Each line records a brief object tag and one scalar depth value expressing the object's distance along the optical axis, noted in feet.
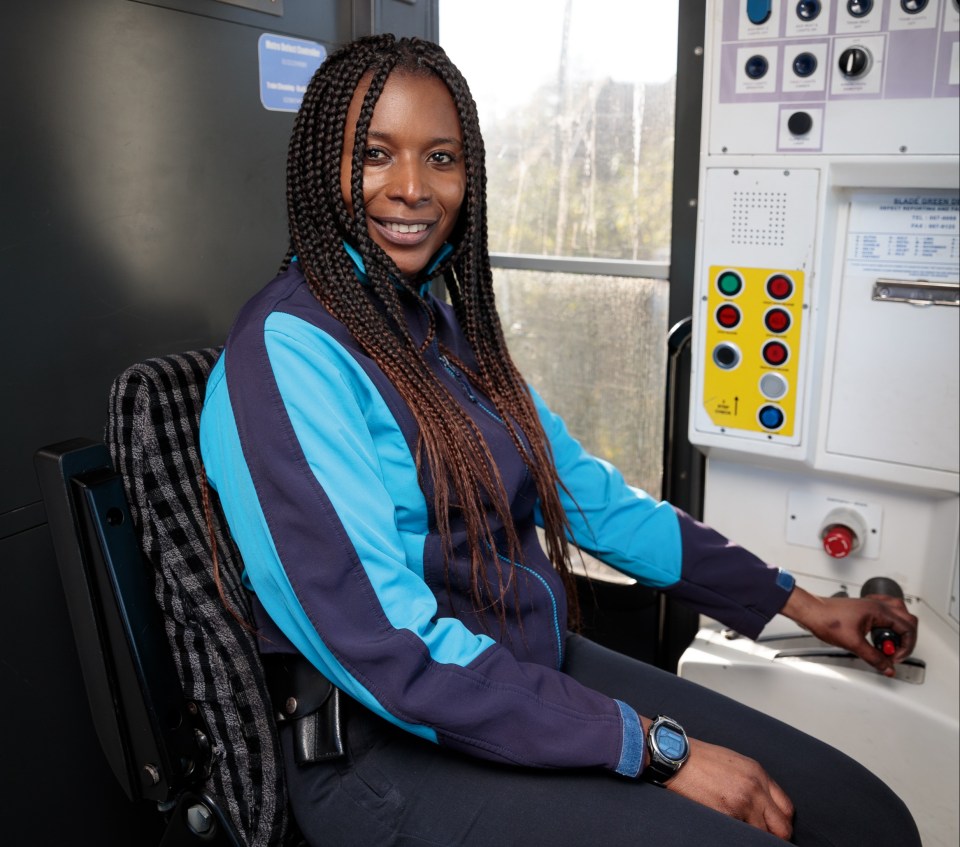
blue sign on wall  6.02
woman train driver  3.67
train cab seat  3.70
